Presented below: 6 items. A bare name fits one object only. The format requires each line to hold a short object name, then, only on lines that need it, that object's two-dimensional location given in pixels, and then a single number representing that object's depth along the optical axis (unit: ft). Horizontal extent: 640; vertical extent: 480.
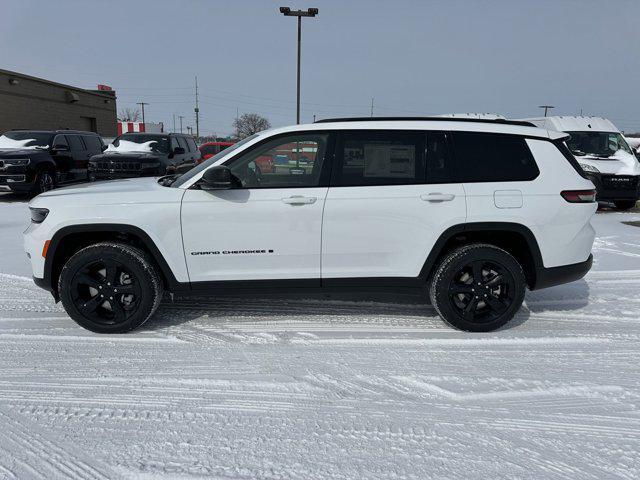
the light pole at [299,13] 67.82
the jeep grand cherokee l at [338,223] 12.78
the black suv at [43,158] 38.06
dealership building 92.68
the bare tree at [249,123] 249.34
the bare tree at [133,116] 357.00
